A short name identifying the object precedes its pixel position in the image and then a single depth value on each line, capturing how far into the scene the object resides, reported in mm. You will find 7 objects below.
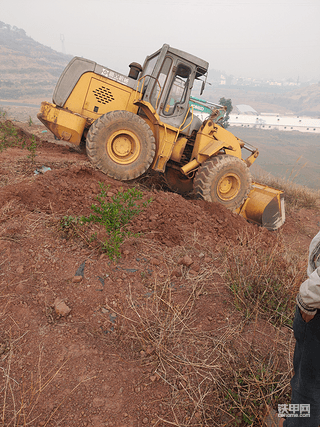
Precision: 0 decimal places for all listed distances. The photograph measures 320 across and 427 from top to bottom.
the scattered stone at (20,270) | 2584
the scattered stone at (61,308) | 2307
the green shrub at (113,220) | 2959
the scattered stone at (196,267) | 3149
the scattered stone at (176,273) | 3027
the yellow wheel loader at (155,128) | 5242
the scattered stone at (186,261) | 3178
